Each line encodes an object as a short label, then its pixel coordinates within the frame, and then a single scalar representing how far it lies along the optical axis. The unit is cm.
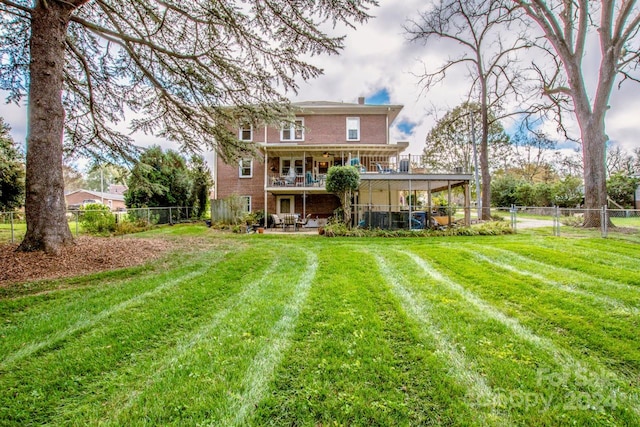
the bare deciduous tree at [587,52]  1141
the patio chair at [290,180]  1727
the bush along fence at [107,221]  1259
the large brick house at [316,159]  1859
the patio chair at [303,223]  1513
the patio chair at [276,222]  1569
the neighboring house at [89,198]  4550
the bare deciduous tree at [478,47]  1633
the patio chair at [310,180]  1718
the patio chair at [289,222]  1477
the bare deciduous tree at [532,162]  3720
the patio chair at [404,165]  1411
